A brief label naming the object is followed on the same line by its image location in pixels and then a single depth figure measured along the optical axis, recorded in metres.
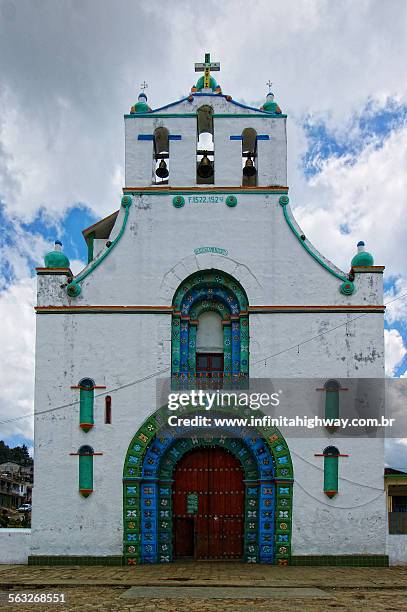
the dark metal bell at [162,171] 20.25
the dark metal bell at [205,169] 19.39
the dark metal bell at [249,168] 20.06
